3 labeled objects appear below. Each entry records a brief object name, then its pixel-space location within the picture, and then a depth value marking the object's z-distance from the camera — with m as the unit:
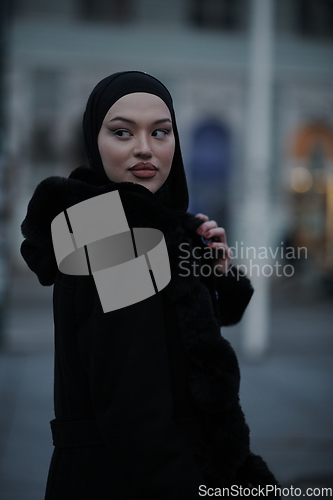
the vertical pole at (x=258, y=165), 7.71
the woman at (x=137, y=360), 1.37
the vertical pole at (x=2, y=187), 8.13
